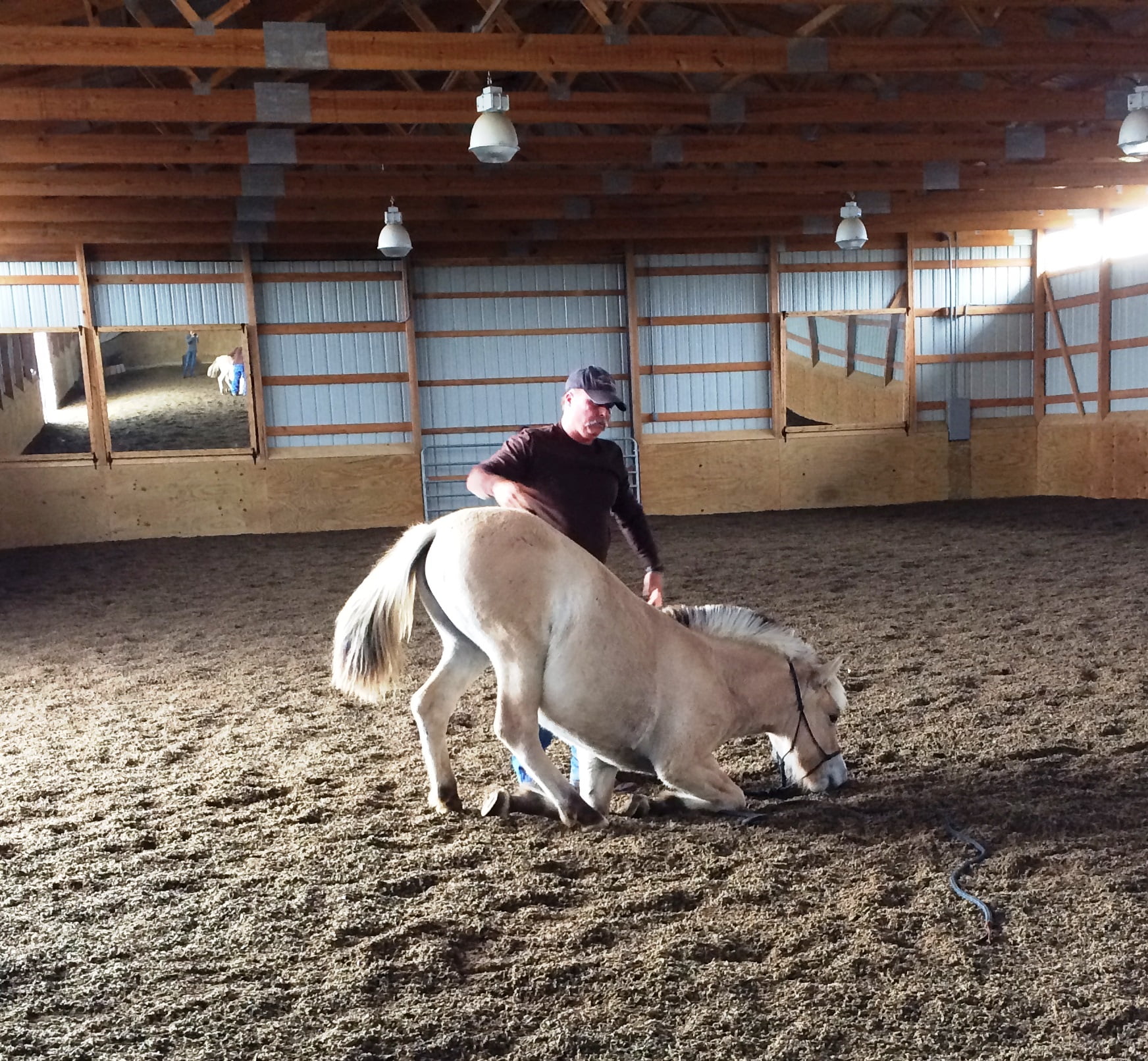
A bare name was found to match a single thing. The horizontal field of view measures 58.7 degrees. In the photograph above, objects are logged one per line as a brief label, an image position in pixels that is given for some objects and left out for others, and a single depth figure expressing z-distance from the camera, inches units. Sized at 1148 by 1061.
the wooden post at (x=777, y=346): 581.6
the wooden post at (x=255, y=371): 537.6
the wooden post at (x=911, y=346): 591.8
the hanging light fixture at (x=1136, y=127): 287.4
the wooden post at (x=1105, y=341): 558.6
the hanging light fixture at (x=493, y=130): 257.4
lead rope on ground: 106.8
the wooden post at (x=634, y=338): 567.5
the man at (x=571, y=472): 147.1
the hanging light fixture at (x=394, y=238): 419.2
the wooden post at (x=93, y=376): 525.3
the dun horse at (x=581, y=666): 132.6
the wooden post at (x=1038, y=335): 607.2
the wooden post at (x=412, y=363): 553.6
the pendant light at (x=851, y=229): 455.5
